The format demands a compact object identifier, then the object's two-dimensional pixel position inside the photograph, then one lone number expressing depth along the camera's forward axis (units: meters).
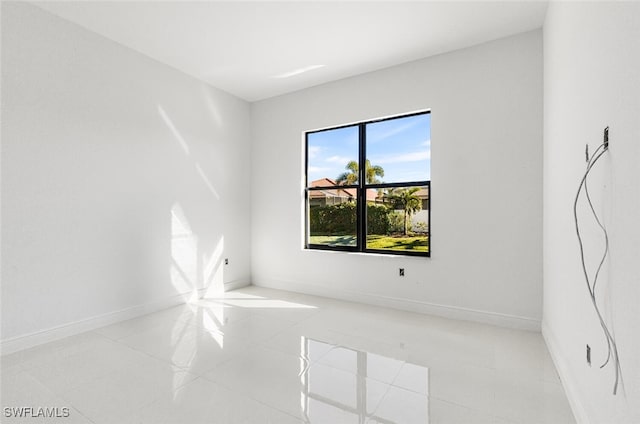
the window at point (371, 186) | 3.75
